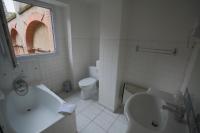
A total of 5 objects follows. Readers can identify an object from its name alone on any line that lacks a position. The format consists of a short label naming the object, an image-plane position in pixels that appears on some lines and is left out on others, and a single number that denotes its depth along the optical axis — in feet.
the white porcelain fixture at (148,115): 2.19
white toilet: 7.28
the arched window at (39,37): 7.17
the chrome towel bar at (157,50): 4.64
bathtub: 4.11
